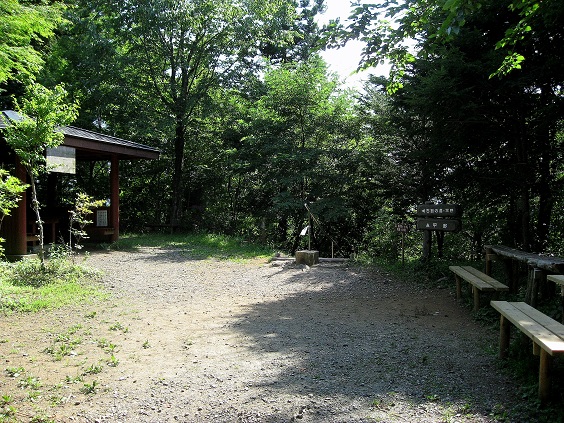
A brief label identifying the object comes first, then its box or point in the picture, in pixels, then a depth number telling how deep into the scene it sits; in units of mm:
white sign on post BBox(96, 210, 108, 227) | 13391
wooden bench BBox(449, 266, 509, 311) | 5742
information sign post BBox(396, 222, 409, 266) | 9813
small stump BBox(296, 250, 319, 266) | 10766
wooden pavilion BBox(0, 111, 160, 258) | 9969
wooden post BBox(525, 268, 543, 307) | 5281
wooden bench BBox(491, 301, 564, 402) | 3109
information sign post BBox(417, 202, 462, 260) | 8523
